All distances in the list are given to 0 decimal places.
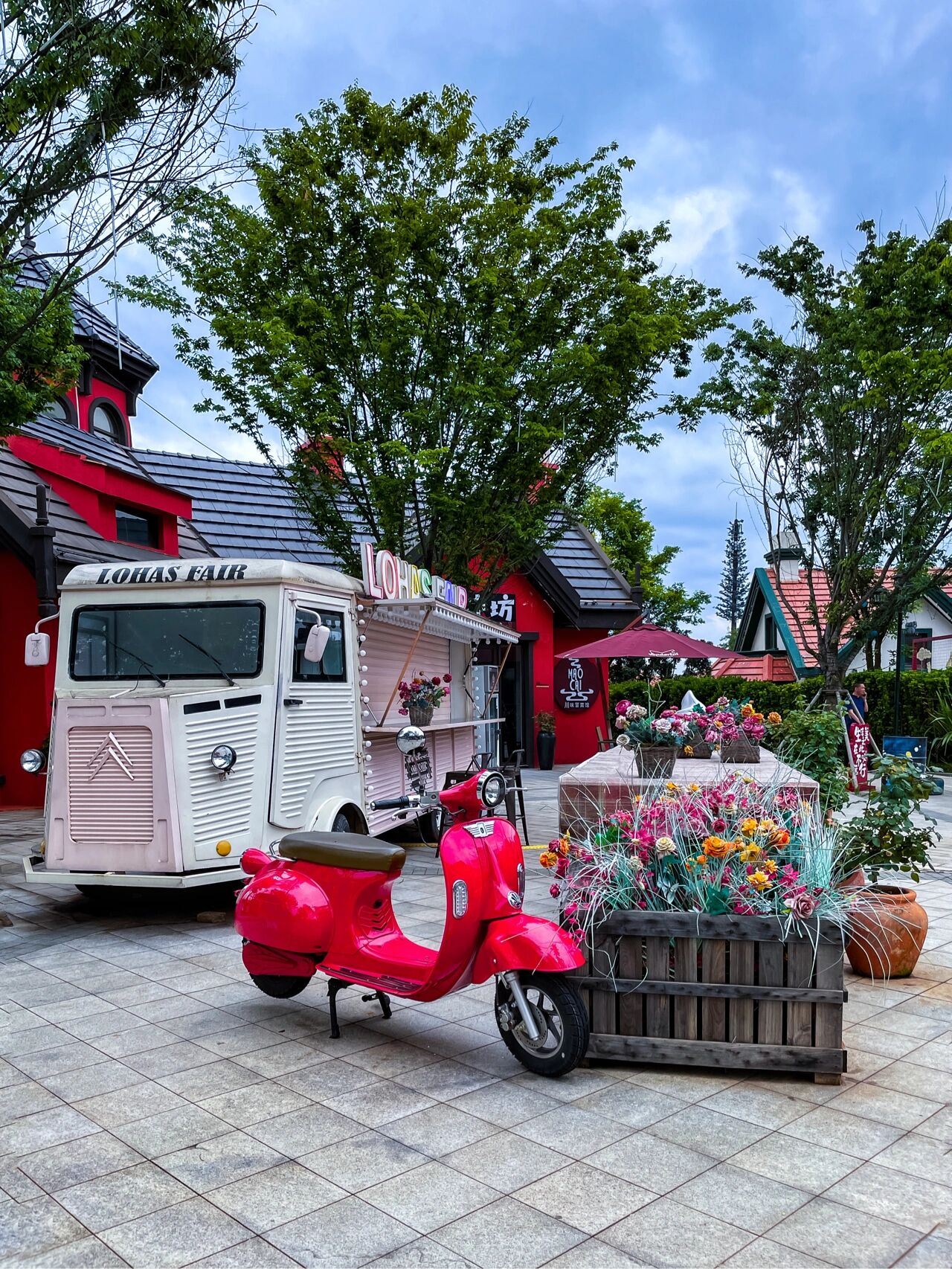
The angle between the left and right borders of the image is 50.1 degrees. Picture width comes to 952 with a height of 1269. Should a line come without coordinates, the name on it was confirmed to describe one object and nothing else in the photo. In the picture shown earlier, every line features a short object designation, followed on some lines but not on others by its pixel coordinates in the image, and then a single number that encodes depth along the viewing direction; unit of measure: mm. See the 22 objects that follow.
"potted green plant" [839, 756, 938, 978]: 5914
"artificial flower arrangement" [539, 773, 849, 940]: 4523
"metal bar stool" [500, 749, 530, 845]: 8292
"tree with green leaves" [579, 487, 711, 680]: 34219
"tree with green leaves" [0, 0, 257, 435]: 7180
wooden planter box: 4316
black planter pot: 20922
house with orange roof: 26891
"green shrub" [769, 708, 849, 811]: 8250
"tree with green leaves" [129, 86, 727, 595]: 13305
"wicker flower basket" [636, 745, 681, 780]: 8250
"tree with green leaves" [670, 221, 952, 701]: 15961
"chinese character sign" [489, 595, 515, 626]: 21438
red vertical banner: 14156
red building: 13703
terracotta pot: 5891
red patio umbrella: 16219
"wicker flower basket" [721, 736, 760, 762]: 8969
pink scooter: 4355
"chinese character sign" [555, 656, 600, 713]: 22141
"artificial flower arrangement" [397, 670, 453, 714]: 11016
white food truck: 7250
